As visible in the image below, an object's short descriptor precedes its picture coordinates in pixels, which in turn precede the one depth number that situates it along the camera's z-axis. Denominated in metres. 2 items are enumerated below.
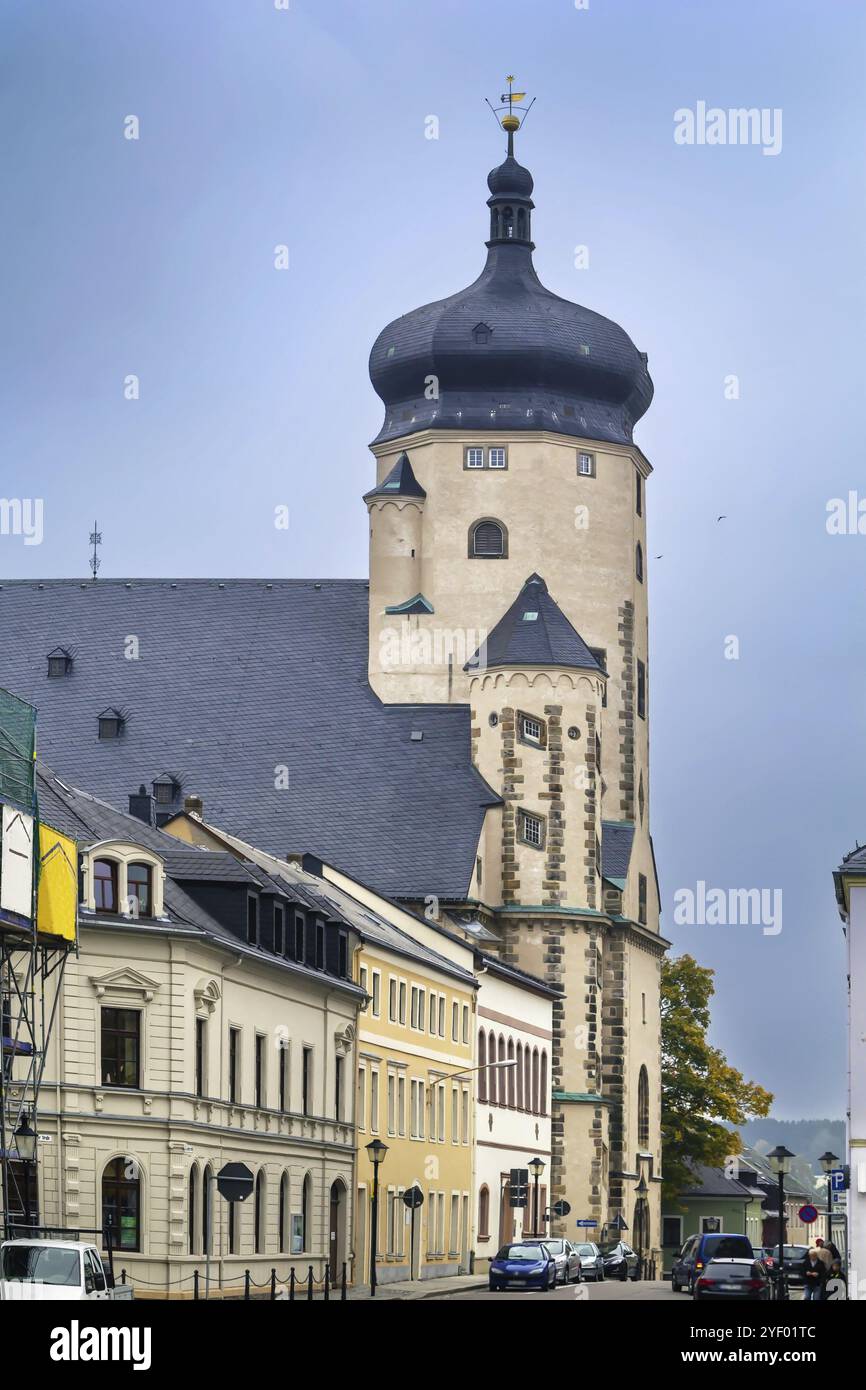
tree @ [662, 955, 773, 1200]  109.69
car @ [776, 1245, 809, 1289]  70.38
